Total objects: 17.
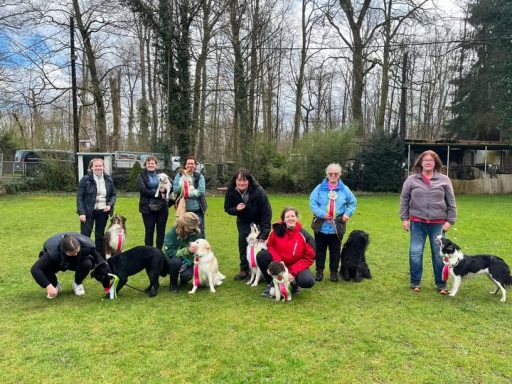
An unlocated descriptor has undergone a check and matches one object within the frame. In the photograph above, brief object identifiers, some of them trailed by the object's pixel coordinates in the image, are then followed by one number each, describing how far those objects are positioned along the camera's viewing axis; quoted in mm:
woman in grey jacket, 4840
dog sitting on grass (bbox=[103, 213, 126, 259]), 5621
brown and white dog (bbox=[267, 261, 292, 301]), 4523
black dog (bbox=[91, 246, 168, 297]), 4754
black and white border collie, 4672
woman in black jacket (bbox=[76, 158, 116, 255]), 5754
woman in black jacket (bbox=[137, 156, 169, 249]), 6055
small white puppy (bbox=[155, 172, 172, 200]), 6070
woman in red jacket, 4844
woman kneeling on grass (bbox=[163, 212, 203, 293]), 4934
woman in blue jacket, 5316
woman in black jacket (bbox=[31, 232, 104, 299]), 4426
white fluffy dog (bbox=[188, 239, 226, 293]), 4902
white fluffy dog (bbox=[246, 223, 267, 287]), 5148
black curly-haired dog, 5492
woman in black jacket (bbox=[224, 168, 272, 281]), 5348
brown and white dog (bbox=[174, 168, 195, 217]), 5980
